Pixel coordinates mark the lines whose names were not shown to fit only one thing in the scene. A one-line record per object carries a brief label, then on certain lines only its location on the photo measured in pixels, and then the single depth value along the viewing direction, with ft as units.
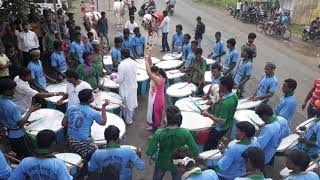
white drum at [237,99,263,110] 18.31
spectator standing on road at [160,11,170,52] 35.32
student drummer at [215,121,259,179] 11.21
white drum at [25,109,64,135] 15.44
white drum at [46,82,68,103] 18.63
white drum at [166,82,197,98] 20.47
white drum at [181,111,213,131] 16.18
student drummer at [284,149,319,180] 9.76
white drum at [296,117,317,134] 15.96
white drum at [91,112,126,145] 14.88
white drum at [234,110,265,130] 16.66
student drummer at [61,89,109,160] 12.93
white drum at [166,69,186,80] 23.24
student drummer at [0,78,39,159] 13.48
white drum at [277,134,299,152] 14.94
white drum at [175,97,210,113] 18.15
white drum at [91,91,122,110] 18.47
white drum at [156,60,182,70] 25.47
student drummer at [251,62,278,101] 18.01
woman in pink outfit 18.08
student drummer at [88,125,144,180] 11.26
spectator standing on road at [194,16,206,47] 32.37
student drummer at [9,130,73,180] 9.94
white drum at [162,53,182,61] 27.42
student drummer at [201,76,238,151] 14.18
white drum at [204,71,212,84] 22.28
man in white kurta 19.06
